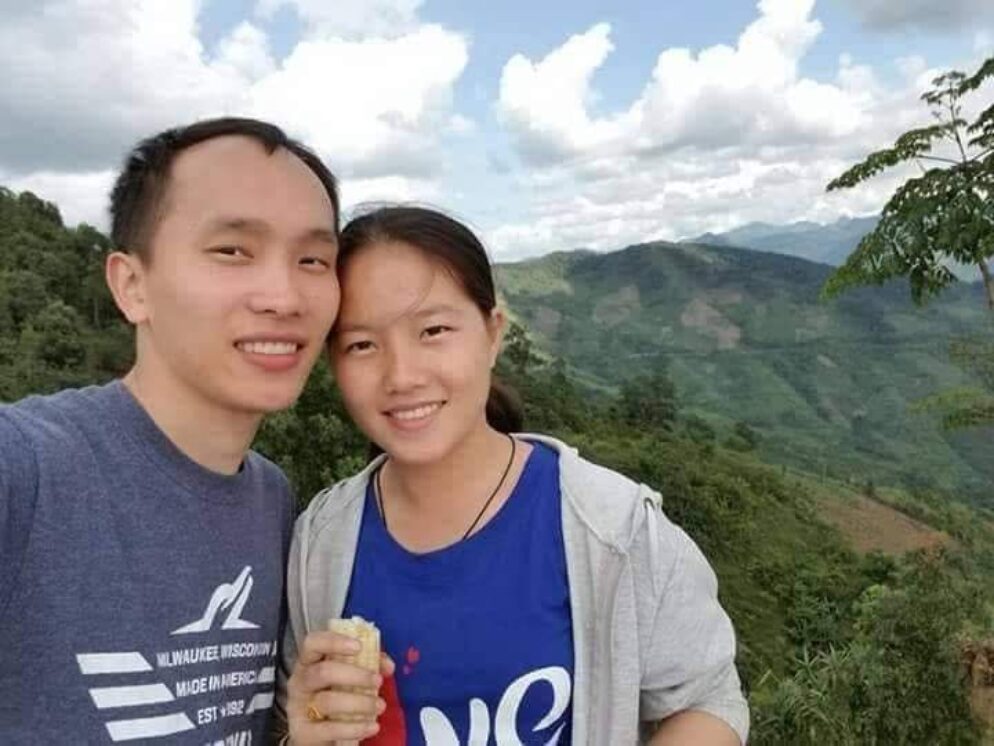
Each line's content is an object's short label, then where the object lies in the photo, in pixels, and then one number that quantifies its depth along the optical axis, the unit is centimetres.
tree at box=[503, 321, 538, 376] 4106
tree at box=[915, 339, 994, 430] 842
